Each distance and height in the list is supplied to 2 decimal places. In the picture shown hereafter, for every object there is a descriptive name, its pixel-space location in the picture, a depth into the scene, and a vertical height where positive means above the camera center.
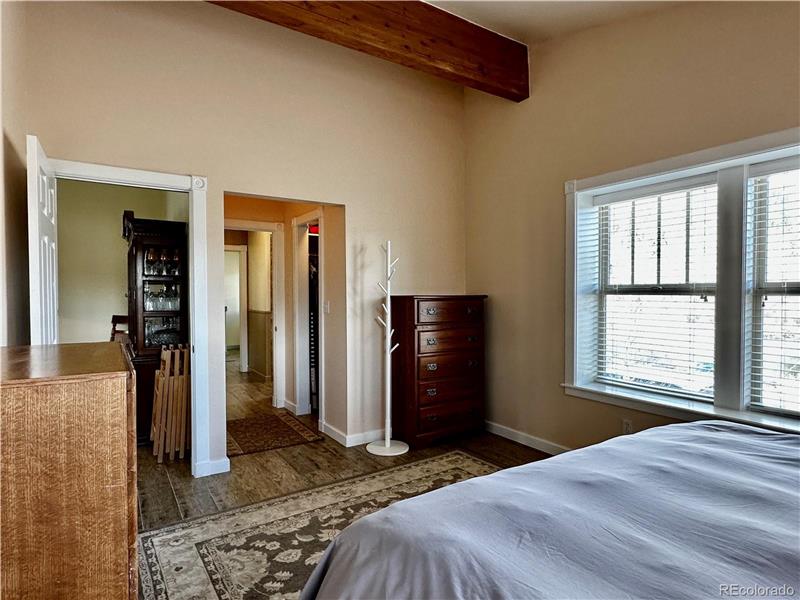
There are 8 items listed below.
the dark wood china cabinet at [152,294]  3.95 -0.02
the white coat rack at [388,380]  3.64 -0.75
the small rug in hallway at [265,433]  3.81 -1.30
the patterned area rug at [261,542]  1.96 -1.27
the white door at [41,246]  1.97 +0.22
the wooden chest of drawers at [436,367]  3.71 -0.65
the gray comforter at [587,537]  0.89 -0.57
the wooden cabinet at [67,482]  0.82 -0.36
